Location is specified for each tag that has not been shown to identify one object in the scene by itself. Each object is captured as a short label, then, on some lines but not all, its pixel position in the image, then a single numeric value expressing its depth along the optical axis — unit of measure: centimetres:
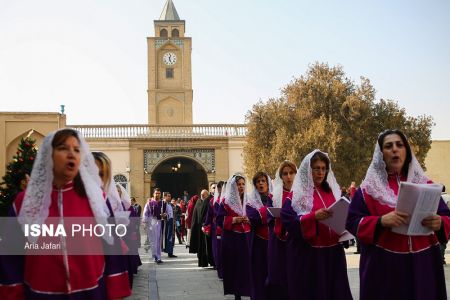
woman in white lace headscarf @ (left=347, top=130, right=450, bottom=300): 480
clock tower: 5825
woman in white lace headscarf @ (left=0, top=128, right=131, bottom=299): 398
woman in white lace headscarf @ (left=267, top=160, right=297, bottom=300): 762
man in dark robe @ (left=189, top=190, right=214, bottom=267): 1558
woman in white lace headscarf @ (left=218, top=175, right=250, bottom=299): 988
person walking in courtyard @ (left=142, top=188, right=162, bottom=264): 1742
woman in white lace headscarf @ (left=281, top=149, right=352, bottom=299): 615
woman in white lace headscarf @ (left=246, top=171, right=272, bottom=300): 862
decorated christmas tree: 797
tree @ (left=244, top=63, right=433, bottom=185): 2903
